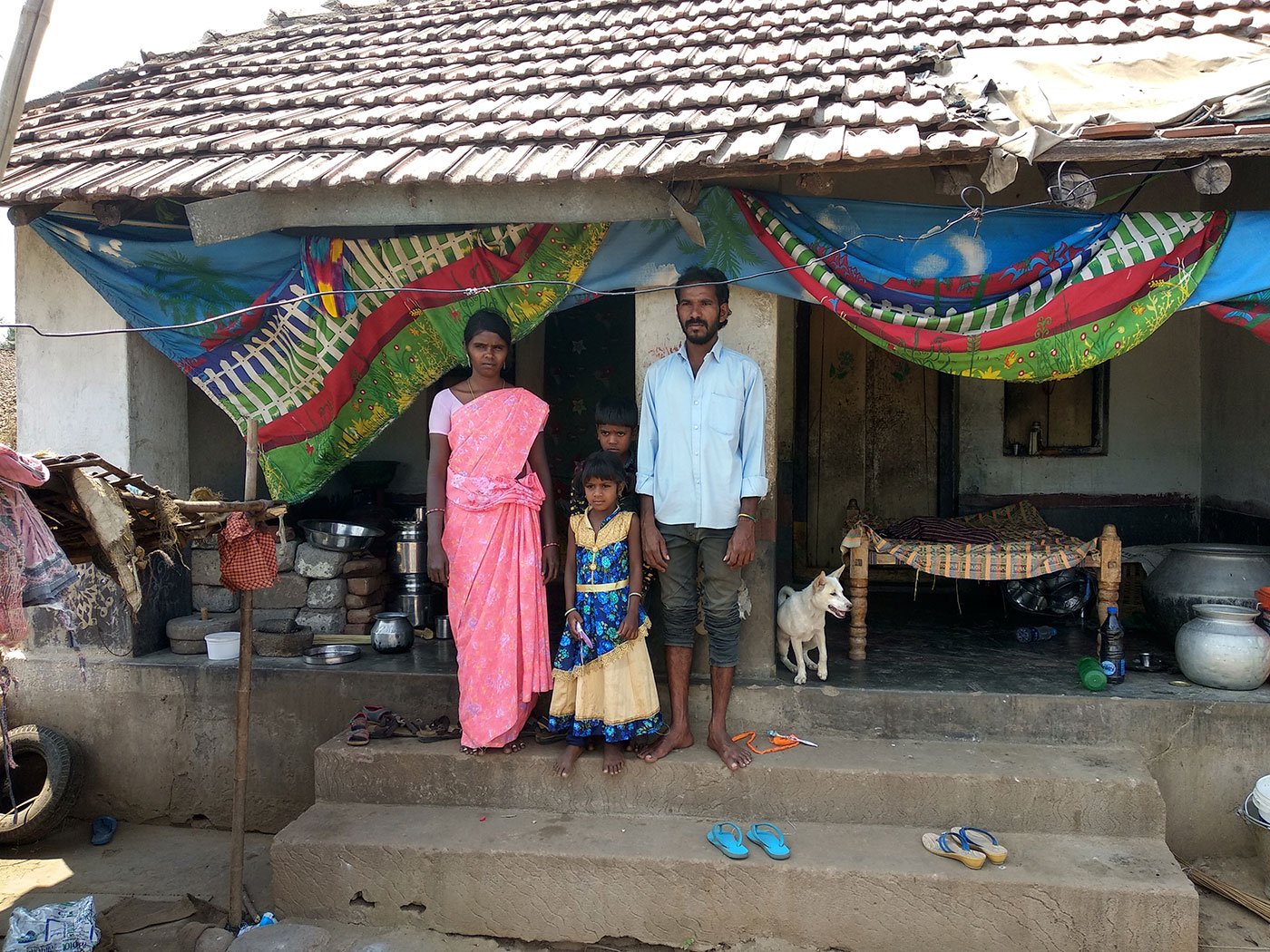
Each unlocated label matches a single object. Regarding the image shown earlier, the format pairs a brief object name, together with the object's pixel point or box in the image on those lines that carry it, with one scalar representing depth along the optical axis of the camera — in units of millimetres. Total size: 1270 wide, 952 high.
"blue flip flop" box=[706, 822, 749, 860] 3939
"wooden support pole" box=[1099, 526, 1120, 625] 5086
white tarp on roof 3975
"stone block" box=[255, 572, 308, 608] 5777
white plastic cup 5418
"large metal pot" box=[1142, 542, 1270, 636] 5168
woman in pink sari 4473
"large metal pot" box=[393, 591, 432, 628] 5914
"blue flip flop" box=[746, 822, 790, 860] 3934
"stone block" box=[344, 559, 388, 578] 5867
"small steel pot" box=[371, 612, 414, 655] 5500
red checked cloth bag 4039
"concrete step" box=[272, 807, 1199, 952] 3719
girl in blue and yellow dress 4355
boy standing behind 4496
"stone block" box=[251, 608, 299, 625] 5738
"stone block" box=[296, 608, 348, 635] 5766
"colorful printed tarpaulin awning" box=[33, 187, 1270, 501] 4340
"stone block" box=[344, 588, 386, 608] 5863
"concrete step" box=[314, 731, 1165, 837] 4121
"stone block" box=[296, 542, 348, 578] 5770
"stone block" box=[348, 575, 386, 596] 5875
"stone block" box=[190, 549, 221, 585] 5773
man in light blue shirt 4379
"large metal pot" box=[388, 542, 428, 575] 5961
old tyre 5020
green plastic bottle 4648
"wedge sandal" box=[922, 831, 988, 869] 3803
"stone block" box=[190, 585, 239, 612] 5785
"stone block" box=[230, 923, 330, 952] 3818
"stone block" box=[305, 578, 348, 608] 5770
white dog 4664
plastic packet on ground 3768
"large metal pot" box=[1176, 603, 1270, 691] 4602
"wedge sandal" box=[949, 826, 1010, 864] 3842
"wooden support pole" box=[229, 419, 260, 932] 4180
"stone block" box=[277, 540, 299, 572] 5770
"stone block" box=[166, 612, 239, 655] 5539
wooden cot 5102
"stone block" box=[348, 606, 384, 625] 5855
